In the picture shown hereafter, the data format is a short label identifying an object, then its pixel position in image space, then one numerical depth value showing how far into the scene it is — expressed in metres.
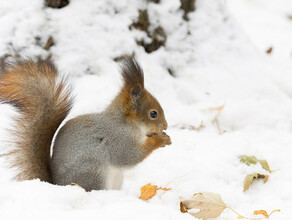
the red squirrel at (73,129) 3.55
